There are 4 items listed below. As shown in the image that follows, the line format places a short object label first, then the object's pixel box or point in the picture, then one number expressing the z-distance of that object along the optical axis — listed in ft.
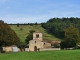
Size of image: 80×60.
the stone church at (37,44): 346.72
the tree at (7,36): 306.80
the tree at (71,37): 329.11
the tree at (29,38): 415.44
